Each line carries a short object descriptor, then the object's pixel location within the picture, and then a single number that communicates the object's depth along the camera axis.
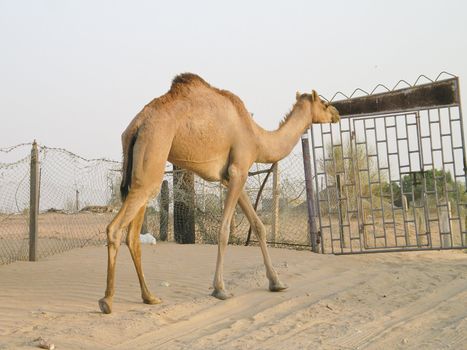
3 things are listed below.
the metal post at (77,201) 14.39
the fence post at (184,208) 14.45
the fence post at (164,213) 14.89
